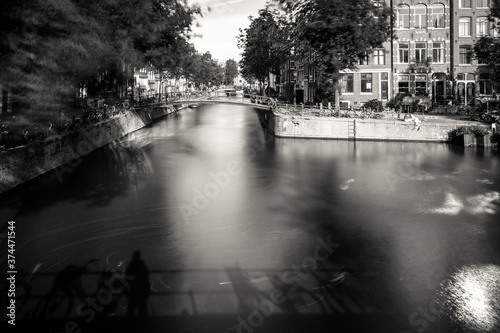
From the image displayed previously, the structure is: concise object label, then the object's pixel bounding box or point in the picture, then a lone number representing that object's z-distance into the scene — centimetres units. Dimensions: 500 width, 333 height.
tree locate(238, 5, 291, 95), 5875
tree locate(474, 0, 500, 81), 4125
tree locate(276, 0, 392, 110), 4100
